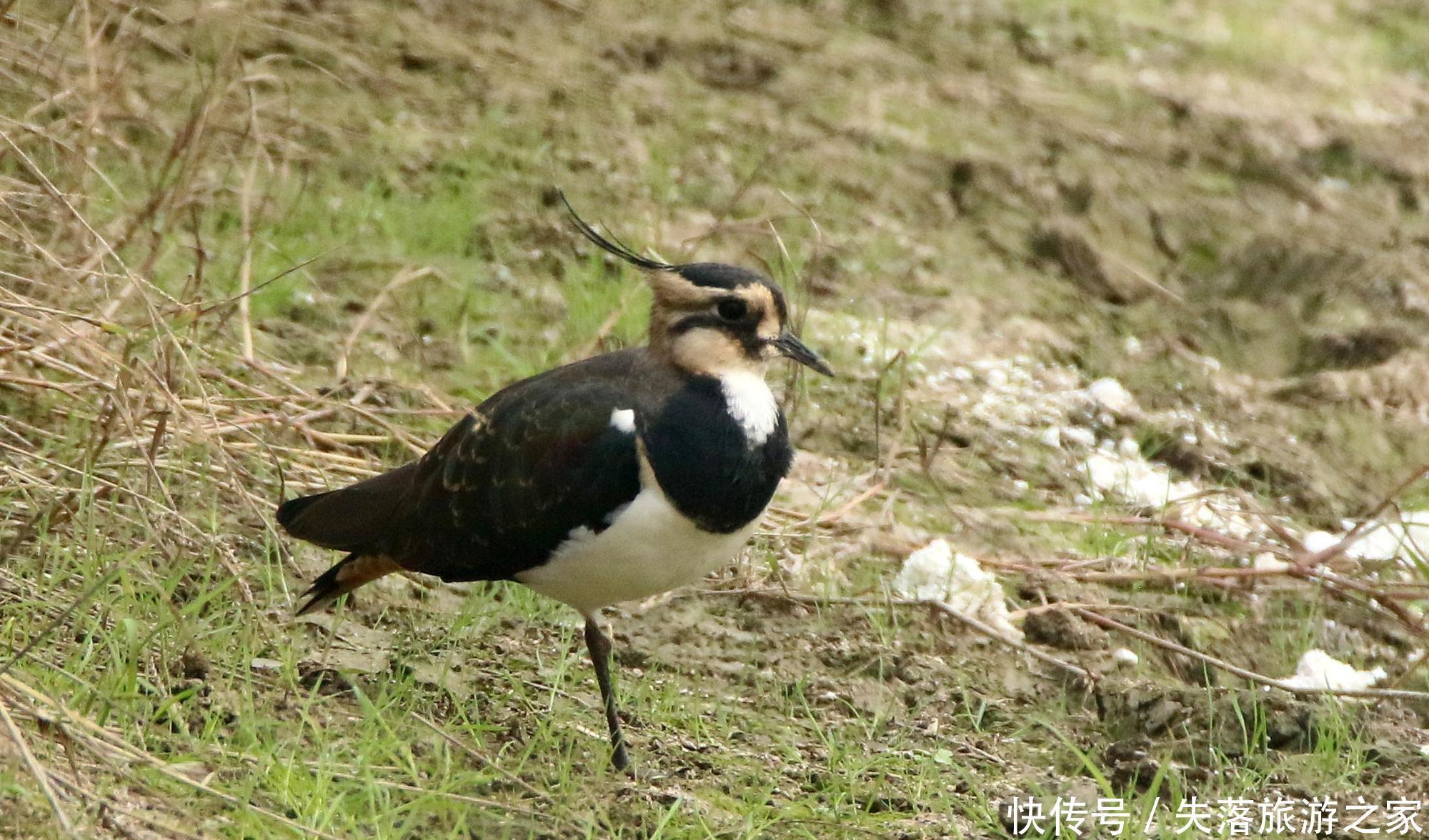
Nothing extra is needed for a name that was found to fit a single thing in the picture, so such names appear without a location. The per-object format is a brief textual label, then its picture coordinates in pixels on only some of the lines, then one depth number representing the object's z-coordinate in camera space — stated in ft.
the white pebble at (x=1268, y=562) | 30.96
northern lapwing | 22.39
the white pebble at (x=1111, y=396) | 36.35
